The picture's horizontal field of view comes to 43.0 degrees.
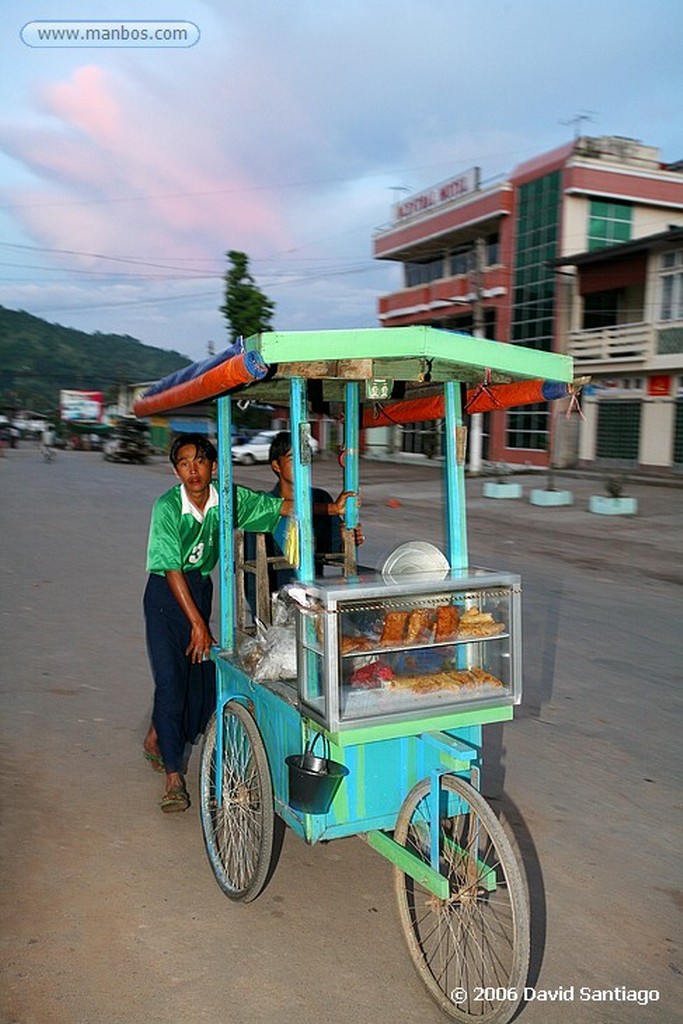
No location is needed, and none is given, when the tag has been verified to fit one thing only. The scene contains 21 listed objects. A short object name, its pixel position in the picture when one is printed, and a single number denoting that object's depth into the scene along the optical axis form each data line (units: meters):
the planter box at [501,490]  19.17
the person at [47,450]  33.01
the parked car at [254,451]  31.67
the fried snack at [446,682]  2.84
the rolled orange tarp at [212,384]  2.72
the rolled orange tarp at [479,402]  3.36
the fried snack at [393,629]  2.80
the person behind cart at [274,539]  3.91
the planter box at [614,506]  16.23
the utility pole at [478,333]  23.48
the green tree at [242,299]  32.41
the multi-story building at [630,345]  23.50
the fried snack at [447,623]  2.91
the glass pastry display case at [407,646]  2.66
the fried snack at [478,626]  2.93
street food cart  2.62
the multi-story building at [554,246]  25.19
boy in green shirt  3.66
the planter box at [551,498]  17.75
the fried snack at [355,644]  2.71
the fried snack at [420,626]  2.86
